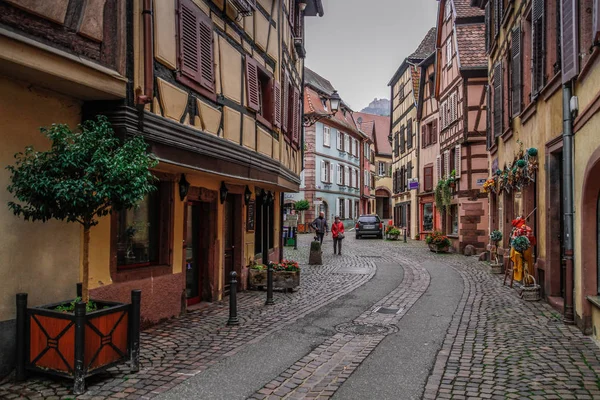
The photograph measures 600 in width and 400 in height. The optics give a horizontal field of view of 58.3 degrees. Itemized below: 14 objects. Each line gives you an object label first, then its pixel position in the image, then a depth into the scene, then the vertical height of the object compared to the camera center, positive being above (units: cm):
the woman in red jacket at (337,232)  2145 -71
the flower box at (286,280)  1110 -137
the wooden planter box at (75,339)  496 -121
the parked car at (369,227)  3409 -81
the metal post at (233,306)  802 -139
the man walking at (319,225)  2252 -46
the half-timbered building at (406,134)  3272 +539
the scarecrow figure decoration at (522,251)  1029 -73
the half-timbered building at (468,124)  2123 +367
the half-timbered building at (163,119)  543 +125
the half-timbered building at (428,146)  2834 +372
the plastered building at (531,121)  937 +203
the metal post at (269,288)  975 -135
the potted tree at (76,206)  497 +7
